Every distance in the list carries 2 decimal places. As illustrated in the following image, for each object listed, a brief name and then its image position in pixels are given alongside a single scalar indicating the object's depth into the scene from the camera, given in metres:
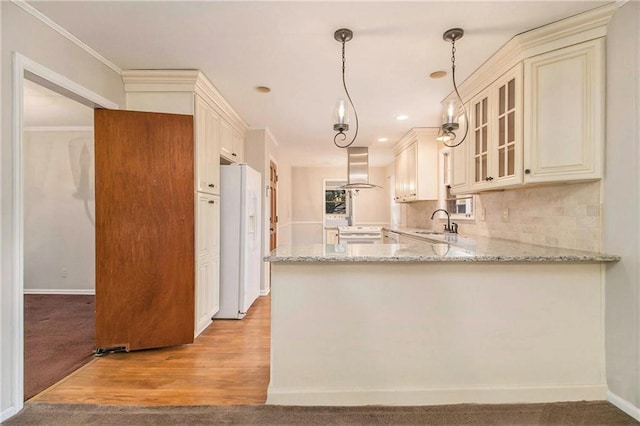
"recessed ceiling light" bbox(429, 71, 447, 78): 2.59
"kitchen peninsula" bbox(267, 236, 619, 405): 1.83
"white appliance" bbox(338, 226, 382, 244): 5.59
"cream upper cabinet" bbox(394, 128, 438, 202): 4.28
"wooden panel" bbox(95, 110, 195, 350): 2.45
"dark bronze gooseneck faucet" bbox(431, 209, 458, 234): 3.81
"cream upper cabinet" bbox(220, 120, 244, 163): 3.38
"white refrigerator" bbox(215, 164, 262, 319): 3.35
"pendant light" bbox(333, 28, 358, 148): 1.98
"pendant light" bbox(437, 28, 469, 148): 2.01
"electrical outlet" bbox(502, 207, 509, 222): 2.80
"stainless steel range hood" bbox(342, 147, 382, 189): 5.63
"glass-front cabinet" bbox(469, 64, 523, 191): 2.15
